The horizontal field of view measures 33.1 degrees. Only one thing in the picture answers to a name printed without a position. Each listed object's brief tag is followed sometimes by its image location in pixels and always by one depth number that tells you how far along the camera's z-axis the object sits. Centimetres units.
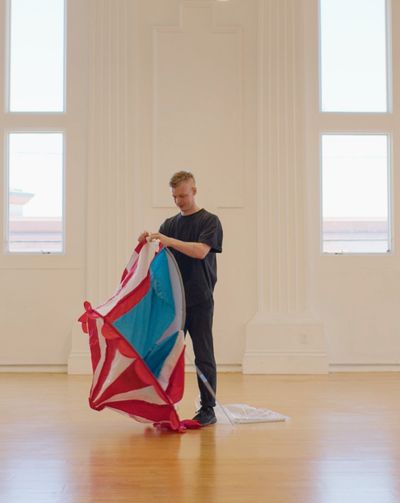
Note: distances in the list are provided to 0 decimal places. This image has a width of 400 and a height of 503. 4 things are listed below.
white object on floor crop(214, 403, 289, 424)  363
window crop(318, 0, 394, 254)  609
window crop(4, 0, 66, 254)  604
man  351
